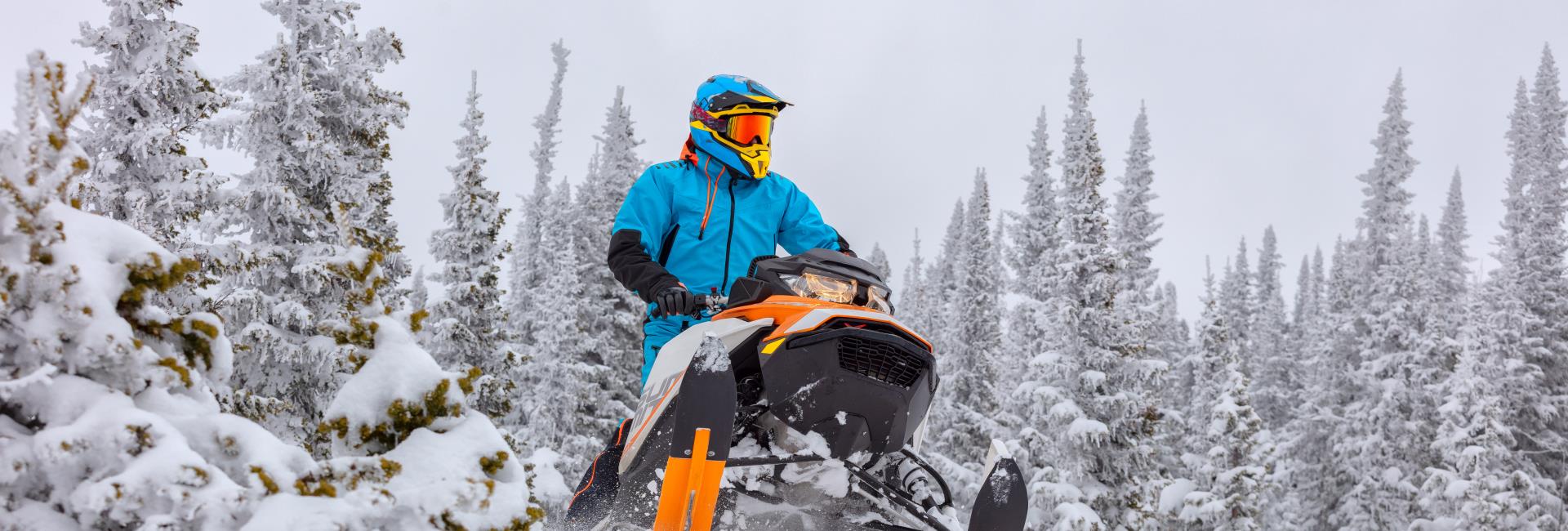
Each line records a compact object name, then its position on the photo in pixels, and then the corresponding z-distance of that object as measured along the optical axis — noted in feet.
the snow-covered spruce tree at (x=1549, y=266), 94.79
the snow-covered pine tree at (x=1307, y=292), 203.00
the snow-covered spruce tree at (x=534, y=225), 93.71
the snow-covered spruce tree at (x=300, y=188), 37.11
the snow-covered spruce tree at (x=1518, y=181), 100.53
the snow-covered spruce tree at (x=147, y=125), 32.42
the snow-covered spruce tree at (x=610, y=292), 82.74
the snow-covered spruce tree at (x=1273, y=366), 151.23
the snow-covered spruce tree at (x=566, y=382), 76.02
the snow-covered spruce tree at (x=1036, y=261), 71.82
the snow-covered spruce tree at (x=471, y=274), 59.77
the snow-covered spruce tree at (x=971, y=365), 99.35
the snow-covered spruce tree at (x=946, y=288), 122.27
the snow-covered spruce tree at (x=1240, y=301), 156.31
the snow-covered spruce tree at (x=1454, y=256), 124.48
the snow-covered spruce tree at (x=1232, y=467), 78.23
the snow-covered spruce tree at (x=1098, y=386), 64.28
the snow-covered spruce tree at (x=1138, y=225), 98.43
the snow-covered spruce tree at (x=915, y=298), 163.73
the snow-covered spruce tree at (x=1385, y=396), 96.32
